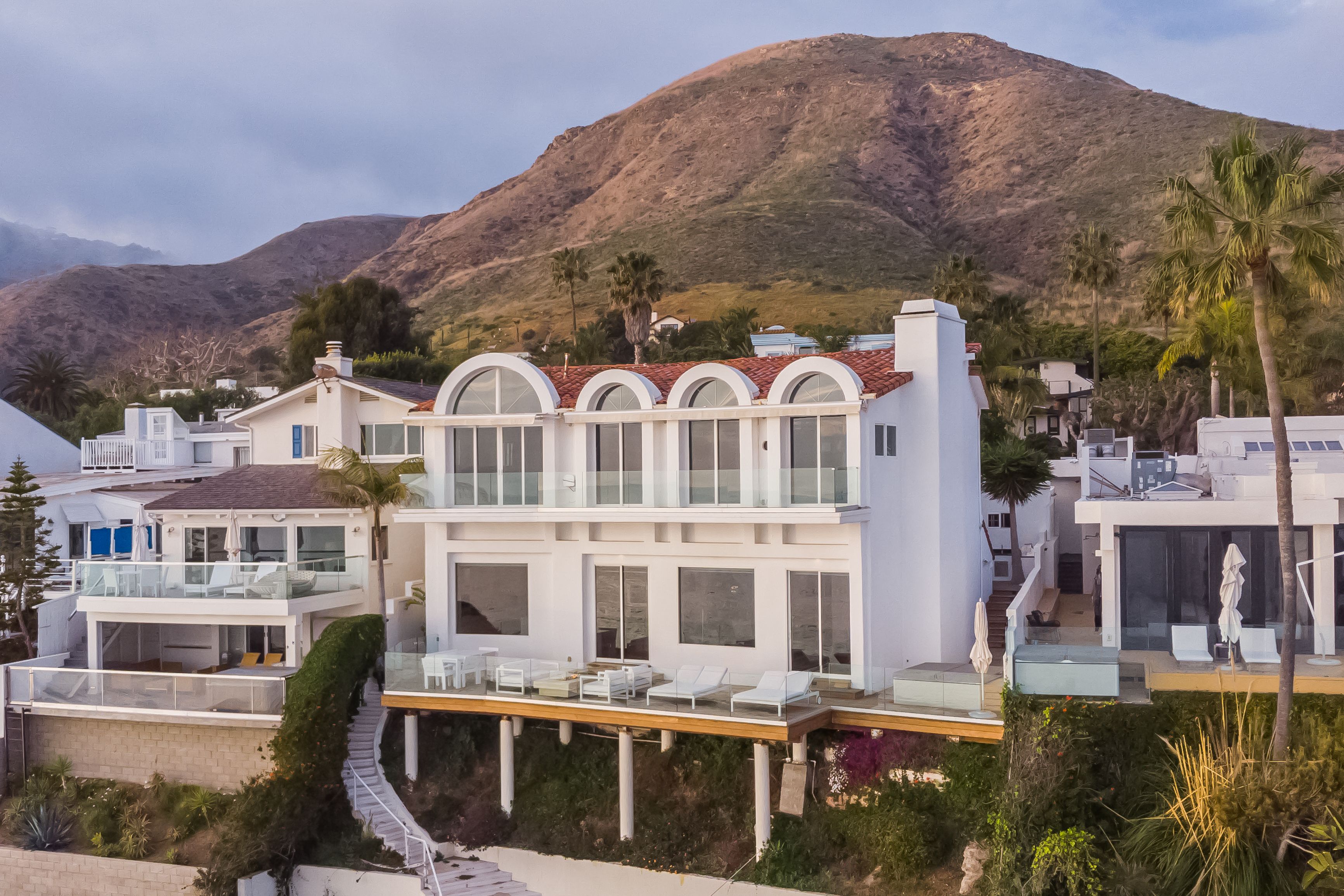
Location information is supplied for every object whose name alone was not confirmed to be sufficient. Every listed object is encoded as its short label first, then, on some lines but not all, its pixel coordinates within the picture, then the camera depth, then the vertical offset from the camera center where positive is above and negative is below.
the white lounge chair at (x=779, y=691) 19.34 -4.15
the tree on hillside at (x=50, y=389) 67.75 +4.45
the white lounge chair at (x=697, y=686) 20.06 -4.18
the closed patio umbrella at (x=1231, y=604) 18.38 -2.63
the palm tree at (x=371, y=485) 25.91 -0.65
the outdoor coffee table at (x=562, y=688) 21.25 -4.42
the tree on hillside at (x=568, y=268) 65.56 +10.95
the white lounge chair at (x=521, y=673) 21.66 -4.21
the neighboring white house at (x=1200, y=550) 19.83 -1.96
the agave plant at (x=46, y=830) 23.61 -7.72
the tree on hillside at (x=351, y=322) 60.91 +7.57
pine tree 27.75 -2.39
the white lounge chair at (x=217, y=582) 25.34 -2.75
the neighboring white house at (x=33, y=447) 40.00 +0.58
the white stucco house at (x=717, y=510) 21.81 -1.18
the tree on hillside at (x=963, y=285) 53.12 +7.71
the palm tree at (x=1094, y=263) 57.97 +9.38
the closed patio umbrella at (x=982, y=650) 18.81 -3.39
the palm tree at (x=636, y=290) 57.56 +8.33
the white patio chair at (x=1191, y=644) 18.55 -3.34
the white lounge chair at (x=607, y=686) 20.83 -4.30
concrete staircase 20.89 -7.22
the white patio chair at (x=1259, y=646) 18.33 -3.32
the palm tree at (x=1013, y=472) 31.36 -0.72
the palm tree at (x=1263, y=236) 16.09 +2.98
